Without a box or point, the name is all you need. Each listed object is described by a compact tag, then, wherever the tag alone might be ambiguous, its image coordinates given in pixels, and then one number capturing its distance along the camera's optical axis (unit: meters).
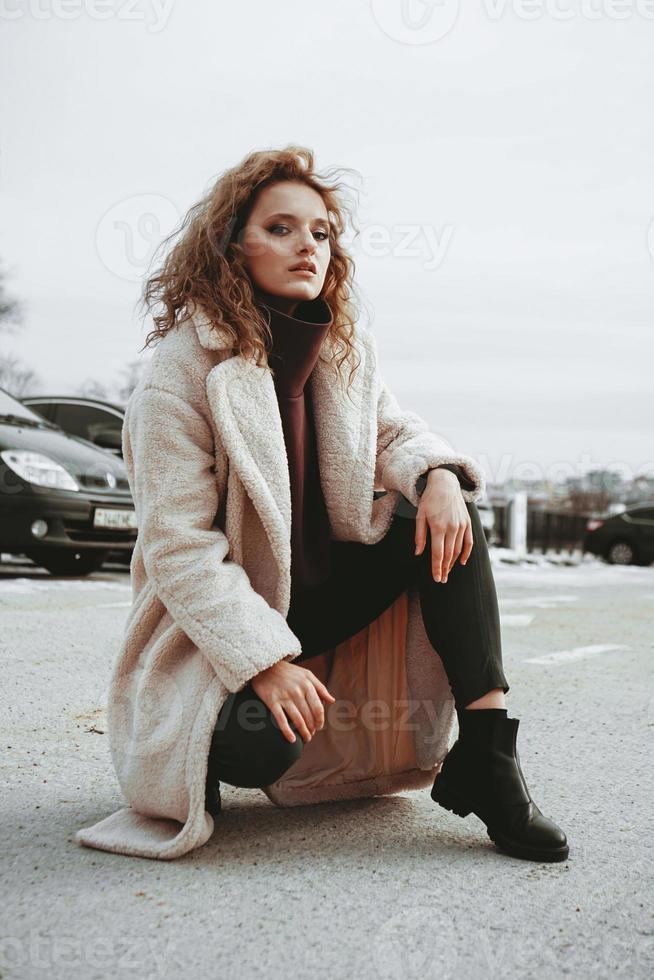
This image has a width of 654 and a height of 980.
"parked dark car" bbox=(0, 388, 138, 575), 7.08
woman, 2.11
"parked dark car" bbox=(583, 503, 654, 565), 20.14
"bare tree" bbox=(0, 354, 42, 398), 22.38
